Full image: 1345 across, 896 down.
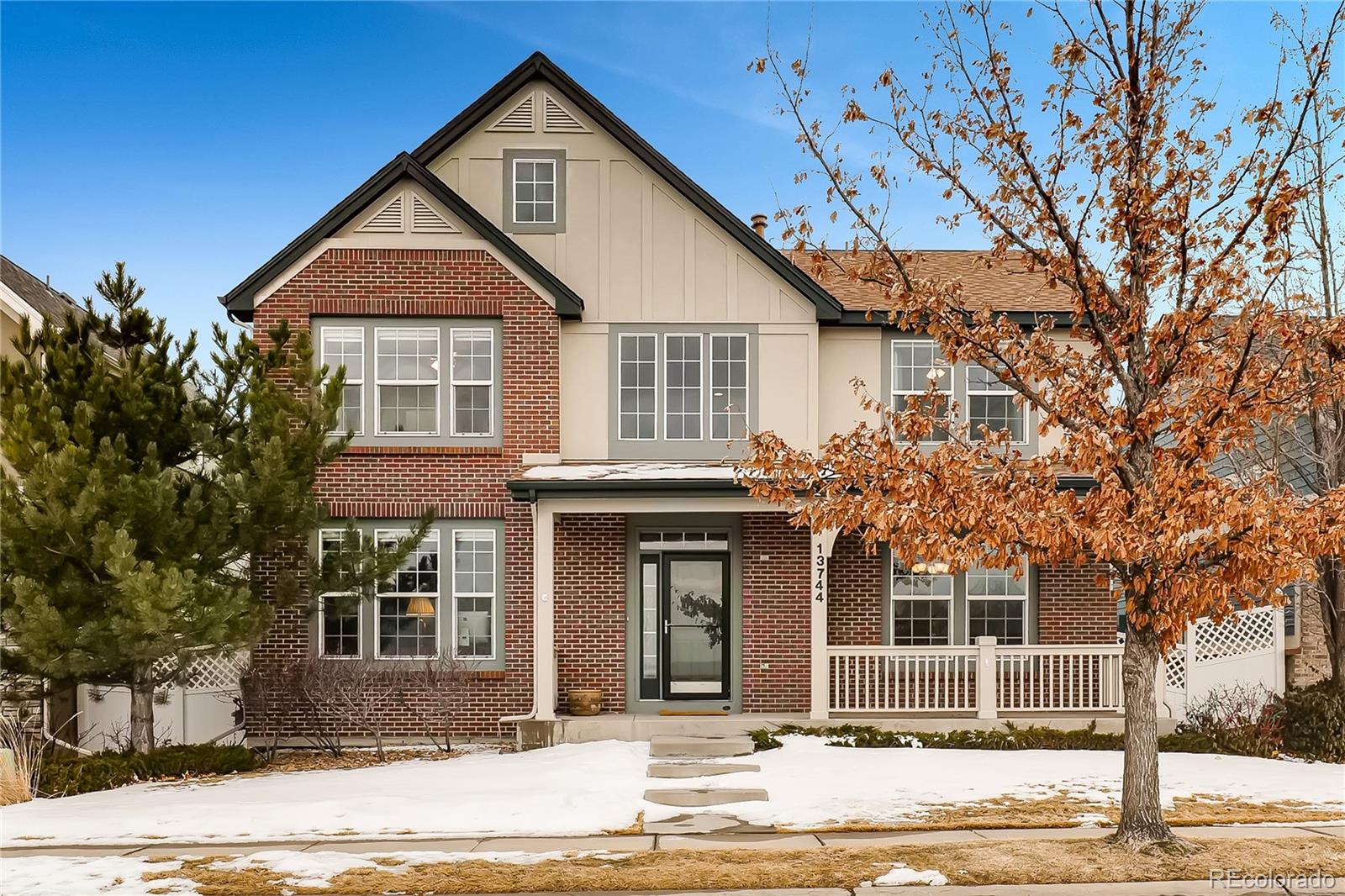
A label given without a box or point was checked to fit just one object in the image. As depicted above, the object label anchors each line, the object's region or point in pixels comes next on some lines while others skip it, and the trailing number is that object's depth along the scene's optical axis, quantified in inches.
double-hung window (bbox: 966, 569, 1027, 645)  582.9
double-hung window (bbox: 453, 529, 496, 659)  544.1
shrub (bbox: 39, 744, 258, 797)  428.1
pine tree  419.5
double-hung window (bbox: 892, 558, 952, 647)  580.7
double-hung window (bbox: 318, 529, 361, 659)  535.2
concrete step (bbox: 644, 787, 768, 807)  389.7
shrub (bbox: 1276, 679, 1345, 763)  486.3
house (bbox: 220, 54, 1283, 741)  538.3
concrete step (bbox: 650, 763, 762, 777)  437.1
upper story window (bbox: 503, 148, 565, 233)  573.9
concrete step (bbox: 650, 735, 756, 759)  475.8
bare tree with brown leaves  277.4
